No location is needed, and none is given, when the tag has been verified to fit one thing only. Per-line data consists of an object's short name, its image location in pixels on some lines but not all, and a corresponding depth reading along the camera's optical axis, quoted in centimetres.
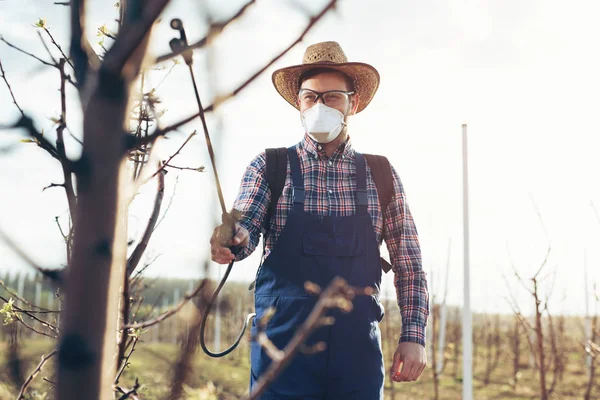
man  208
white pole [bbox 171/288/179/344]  1960
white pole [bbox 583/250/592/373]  739
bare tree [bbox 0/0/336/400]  62
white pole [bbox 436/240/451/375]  886
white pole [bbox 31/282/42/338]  2312
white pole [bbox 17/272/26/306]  2218
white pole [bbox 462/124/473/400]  671
